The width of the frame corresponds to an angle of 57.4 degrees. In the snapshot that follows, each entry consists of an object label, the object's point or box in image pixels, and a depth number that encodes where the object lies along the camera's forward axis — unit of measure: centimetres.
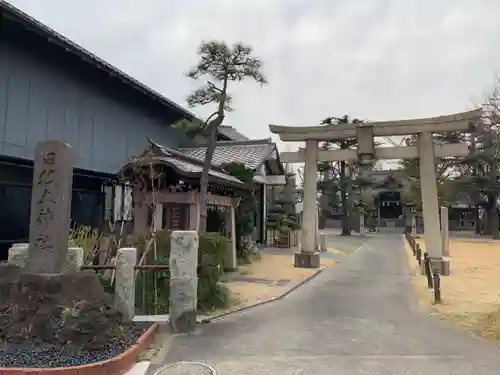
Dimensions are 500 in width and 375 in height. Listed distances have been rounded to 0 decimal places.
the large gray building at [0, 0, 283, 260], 1144
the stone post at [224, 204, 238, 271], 1429
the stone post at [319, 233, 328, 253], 2416
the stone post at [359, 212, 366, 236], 4582
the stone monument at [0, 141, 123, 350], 559
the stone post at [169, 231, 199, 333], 722
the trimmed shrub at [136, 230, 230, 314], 833
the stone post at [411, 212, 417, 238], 4014
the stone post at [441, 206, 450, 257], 2164
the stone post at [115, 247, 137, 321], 699
